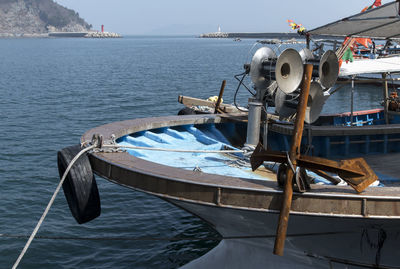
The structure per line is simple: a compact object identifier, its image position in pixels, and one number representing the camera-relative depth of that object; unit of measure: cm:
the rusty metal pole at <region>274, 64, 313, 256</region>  648
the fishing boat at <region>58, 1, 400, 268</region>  668
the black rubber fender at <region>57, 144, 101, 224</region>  808
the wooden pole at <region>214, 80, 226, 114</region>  1429
